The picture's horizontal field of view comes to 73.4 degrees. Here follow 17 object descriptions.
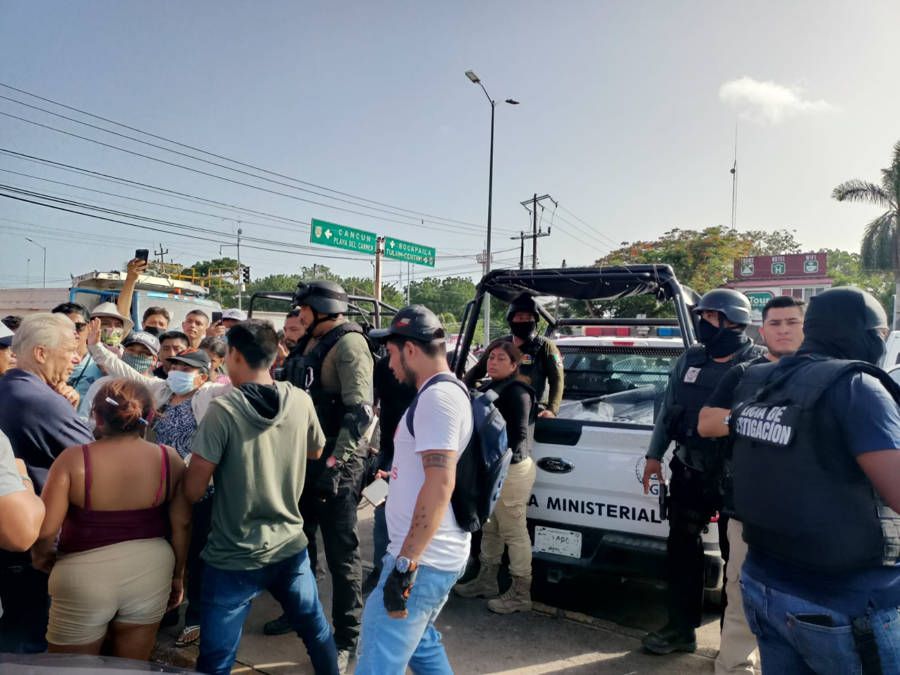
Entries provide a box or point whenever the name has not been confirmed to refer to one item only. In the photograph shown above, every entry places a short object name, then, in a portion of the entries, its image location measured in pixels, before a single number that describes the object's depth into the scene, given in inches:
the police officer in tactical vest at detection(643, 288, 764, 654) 120.2
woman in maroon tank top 84.9
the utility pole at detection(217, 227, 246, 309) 1449.3
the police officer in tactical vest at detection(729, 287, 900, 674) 63.1
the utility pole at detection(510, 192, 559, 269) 1162.0
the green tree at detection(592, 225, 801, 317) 1048.8
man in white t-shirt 76.0
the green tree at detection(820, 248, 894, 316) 1865.2
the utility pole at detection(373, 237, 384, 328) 681.5
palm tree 1107.3
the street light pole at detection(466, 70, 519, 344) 852.6
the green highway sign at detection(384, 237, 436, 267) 856.3
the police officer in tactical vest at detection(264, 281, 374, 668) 124.7
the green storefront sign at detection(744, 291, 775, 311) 1245.9
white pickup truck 131.4
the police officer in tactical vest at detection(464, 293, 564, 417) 161.3
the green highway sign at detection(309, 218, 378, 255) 753.0
